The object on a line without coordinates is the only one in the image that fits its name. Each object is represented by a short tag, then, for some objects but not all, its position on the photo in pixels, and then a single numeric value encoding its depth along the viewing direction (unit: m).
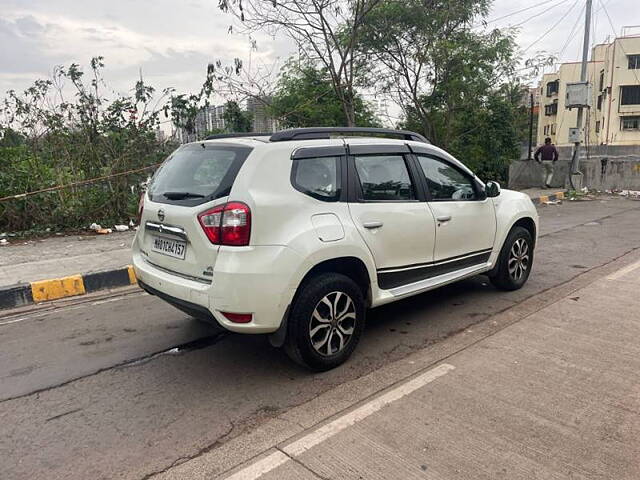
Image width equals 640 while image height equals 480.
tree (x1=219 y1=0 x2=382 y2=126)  13.42
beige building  43.62
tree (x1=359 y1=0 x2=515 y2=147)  16.36
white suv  3.25
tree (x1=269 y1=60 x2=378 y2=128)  15.95
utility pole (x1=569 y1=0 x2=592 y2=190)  15.26
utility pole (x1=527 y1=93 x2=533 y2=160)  17.19
